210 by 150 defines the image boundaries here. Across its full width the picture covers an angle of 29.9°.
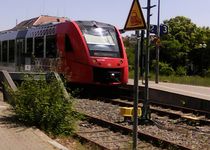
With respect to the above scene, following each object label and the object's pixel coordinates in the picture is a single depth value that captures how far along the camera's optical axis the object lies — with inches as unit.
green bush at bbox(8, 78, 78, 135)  317.8
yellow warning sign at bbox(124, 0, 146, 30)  234.4
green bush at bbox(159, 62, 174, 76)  1570.8
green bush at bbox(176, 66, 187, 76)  1608.3
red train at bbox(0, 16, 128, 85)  577.5
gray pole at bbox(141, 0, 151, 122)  381.5
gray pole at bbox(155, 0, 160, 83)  897.8
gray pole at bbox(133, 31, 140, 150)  239.1
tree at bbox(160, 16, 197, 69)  2071.1
